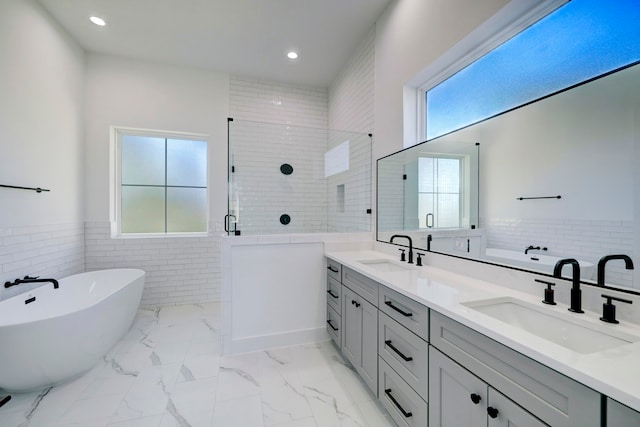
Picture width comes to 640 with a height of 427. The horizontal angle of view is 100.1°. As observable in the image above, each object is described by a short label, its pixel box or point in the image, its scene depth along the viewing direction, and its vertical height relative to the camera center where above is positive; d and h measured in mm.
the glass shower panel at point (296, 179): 2844 +399
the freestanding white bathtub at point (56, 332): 1684 -866
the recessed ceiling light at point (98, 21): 2797 +2032
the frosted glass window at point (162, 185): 3691 +405
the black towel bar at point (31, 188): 2195 +220
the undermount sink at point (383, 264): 2248 -439
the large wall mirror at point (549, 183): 1048 +160
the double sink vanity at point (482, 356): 711 -505
